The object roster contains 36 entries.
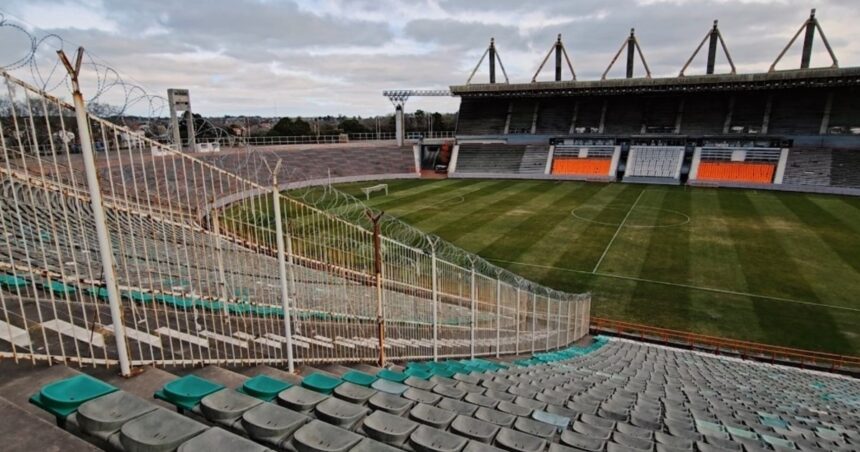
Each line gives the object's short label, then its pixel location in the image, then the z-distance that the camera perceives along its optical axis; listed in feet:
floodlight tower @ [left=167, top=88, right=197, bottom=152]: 119.00
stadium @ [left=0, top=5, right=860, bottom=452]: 10.16
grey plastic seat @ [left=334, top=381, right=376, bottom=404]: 12.31
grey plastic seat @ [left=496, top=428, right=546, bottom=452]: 10.17
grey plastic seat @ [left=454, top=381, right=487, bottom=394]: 16.90
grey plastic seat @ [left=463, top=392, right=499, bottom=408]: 14.74
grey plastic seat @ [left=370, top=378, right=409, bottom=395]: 13.88
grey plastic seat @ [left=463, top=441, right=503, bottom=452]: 9.18
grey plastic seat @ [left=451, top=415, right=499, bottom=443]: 10.65
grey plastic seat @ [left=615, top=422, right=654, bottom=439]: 13.55
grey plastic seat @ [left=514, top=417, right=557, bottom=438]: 11.99
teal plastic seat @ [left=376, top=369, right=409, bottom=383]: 16.69
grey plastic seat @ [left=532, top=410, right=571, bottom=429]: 13.32
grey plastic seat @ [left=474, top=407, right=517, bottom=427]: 12.56
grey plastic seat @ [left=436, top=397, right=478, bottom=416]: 13.28
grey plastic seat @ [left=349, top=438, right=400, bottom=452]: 8.48
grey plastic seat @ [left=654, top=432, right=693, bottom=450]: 12.88
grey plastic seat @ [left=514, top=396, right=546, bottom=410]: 15.80
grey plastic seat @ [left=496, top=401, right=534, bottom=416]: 14.16
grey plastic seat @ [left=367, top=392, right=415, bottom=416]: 11.78
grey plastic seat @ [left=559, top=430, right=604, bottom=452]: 11.24
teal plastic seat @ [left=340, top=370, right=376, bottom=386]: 14.90
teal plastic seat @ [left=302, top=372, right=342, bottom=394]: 12.87
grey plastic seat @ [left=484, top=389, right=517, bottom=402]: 16.30
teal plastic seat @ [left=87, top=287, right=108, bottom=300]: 17.47
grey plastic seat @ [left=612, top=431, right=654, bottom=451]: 12.02
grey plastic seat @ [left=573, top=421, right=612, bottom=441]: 12.61
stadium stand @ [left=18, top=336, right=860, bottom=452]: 8.80
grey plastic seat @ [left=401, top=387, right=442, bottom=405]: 13.39
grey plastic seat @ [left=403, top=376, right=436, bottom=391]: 15.55
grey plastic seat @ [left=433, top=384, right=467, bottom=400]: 15.23
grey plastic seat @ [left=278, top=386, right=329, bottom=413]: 10.77
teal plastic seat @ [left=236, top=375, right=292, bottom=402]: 11.48
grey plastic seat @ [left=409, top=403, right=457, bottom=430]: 11.12
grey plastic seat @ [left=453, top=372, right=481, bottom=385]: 19.75
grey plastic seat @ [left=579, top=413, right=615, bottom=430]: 14.13
